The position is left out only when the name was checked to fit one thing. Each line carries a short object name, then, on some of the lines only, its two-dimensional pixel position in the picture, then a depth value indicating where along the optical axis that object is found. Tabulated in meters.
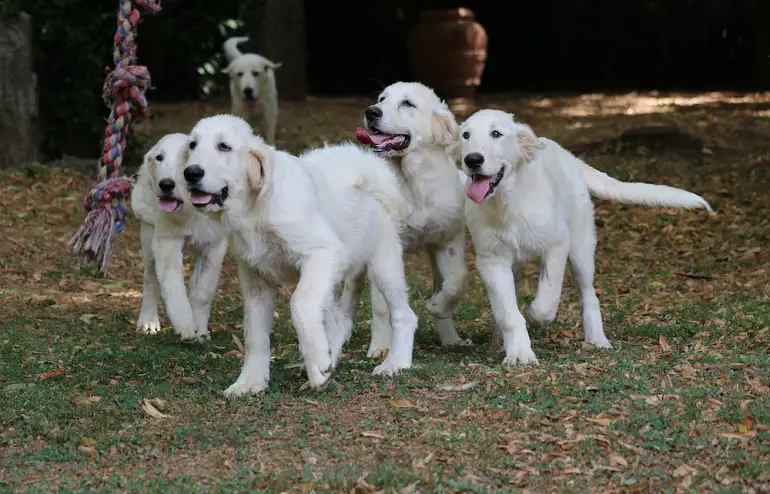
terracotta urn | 38.96
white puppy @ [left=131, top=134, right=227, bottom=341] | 14.18
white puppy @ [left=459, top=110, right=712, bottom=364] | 12.52
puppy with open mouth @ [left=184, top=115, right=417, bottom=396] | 11.06
